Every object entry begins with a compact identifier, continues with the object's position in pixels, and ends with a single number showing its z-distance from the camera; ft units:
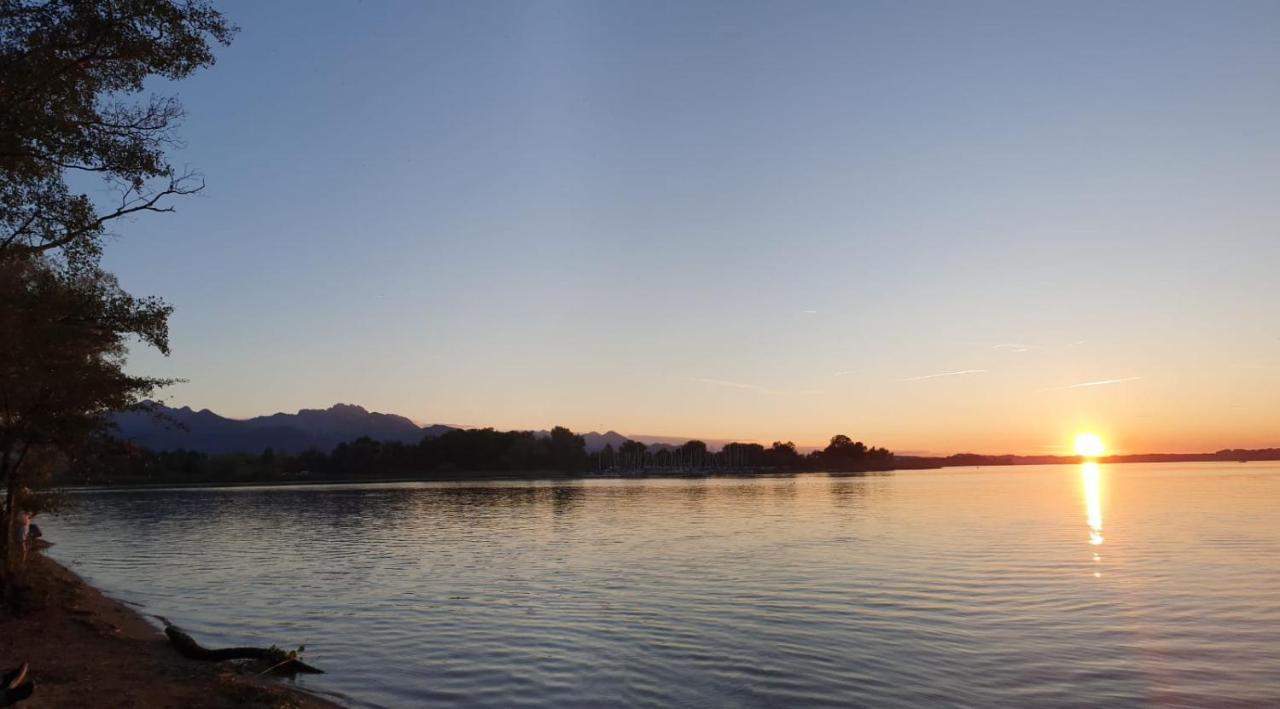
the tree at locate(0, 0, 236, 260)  49.52
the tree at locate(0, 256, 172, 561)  62.39
